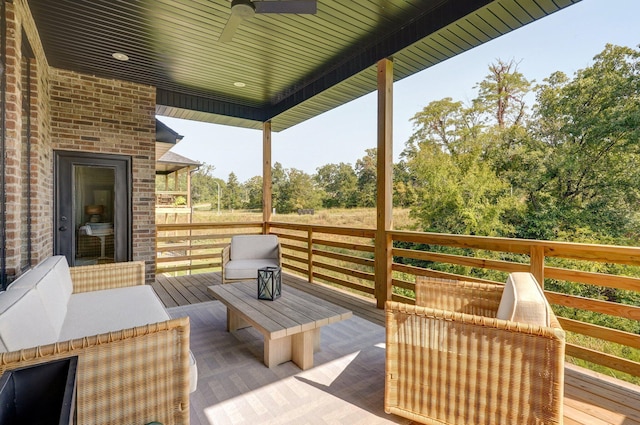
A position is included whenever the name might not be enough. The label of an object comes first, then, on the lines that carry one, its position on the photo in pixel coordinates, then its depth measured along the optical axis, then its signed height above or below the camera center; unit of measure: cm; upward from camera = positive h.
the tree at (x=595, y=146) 831 +178
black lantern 274 -65
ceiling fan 248 +158
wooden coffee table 221 -80
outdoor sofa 126 -64
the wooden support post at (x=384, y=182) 374 +32
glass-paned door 423 -1
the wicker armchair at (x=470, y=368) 143 -78
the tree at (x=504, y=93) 1084 +399
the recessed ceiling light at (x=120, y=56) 386 +185
